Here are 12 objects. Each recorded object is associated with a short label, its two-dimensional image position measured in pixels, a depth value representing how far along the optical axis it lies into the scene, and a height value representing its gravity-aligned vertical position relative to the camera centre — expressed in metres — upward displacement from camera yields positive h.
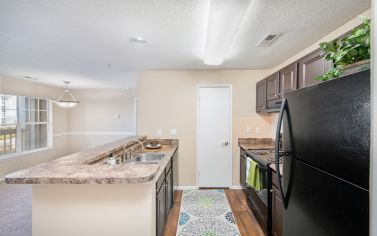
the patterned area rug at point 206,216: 2.41 -1.49
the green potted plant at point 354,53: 0.83 +0.30
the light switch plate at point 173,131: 3.86 -0.30
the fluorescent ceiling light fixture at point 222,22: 1.44 +0.88
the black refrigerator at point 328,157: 0.67 -0.19
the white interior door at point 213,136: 3.84 -0.40
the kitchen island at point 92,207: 1.33 -0.66
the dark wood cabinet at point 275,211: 1.84 -0.97
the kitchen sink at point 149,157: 2.90 -0.65
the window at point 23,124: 4.48 -0.22
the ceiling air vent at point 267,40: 2.23 +0.98
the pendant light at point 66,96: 6.35 +0.73
